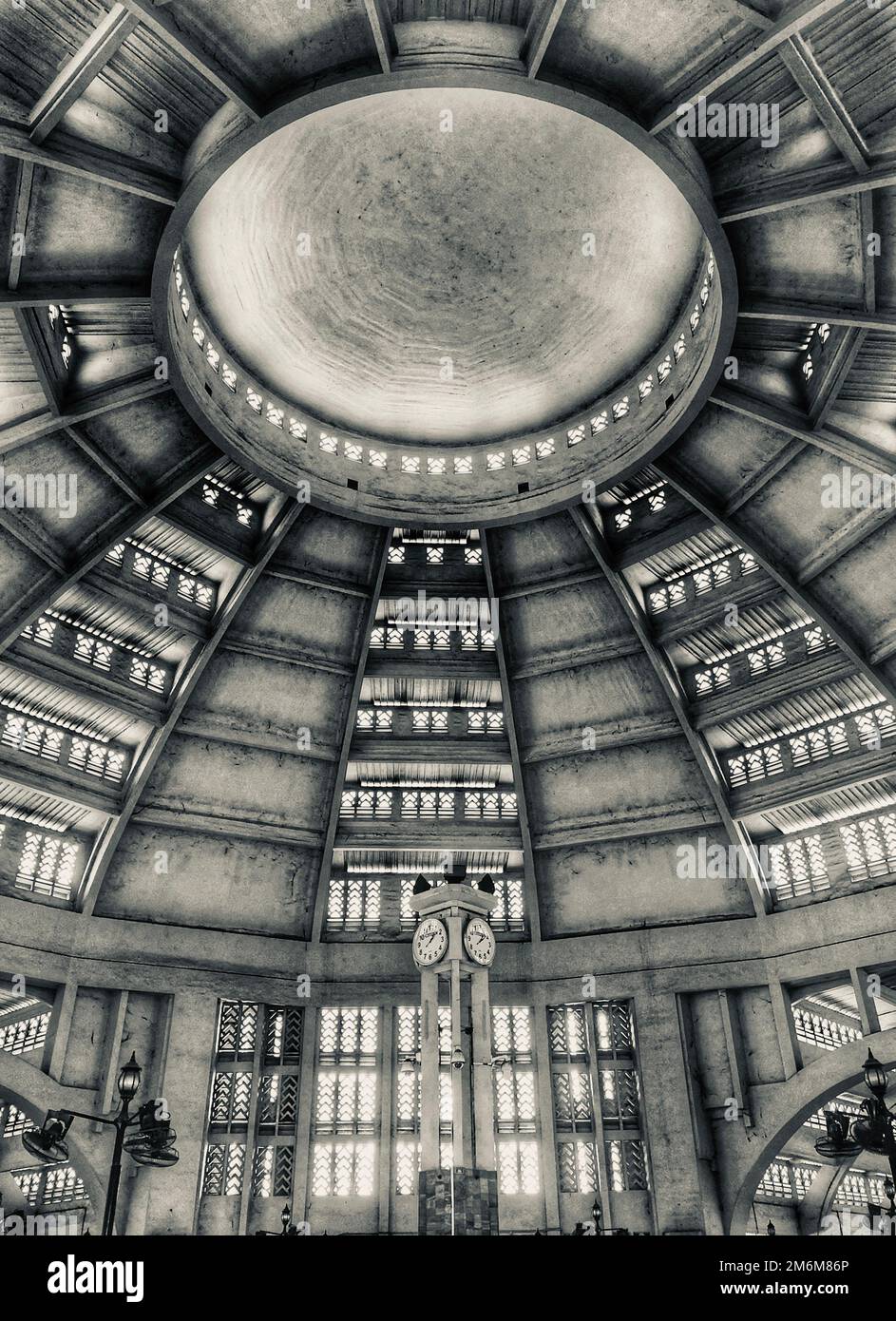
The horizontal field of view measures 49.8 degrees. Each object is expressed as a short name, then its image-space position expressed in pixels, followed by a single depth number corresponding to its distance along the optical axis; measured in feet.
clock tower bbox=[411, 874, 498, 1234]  55.57
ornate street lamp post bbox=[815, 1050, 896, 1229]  45.14
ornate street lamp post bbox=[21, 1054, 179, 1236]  39.83
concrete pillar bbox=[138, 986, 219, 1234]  70.28
